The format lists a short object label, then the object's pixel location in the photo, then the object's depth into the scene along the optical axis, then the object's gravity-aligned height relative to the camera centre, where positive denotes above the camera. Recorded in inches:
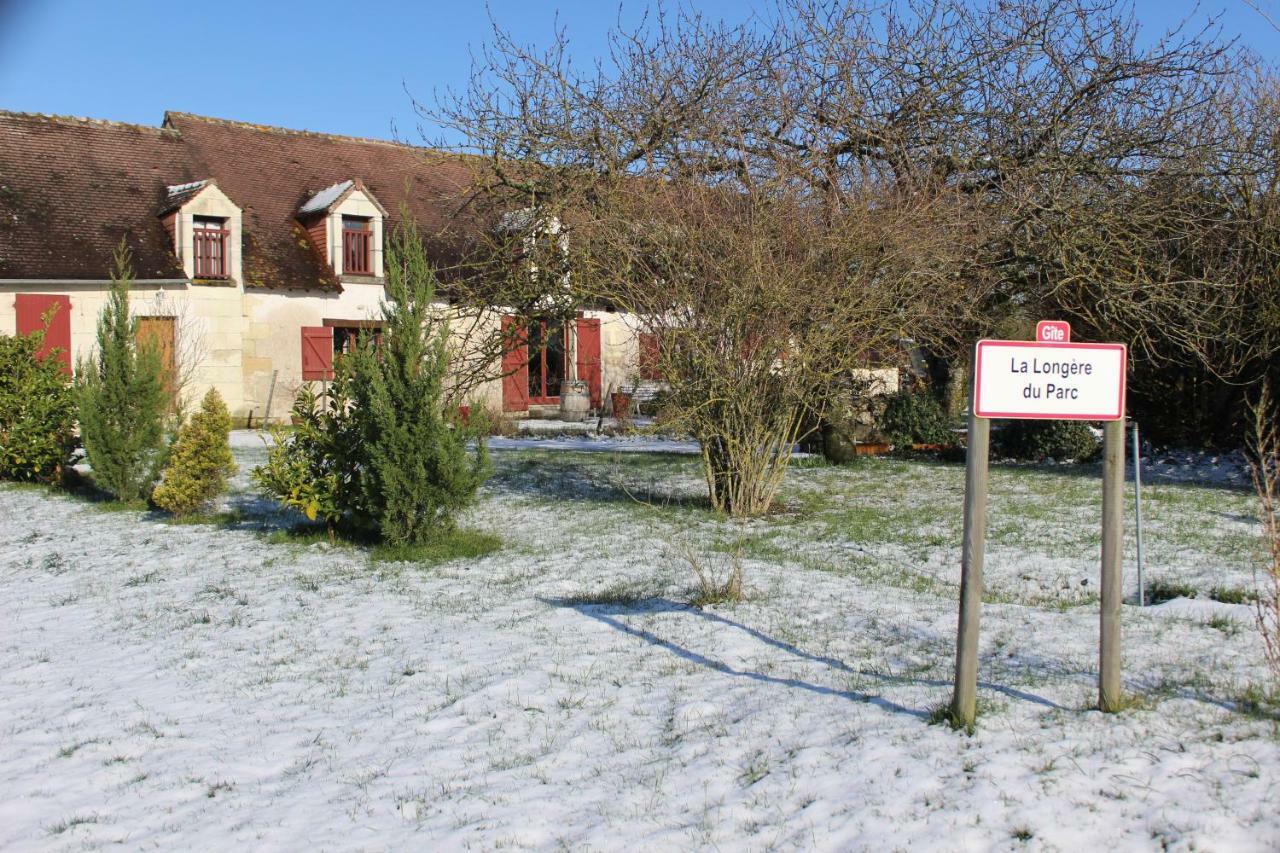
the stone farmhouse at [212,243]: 762.2 +107.0
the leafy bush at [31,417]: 536.1 -15.8
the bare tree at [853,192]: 367.2 +75.1
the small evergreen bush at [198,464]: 431.5 -31.1
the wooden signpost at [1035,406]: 168.4 -3.1
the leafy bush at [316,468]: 368.2 -28.2
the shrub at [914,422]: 655.1 -21.8
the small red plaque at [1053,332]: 171.3 +8.5
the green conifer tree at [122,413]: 481.7 -12.4
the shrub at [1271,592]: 172.9 -36.5
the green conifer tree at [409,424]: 348.8 -12.3
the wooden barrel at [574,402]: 914.1 -13.8
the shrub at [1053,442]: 605.0 -31.3
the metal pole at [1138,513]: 267.7 -32.3
